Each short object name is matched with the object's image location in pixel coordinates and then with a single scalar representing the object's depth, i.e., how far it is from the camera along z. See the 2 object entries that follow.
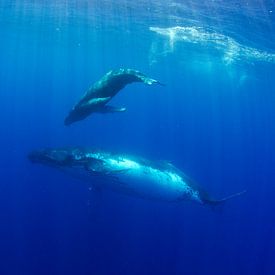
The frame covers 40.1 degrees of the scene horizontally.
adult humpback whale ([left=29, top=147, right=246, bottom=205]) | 13.05
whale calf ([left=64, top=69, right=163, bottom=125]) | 11.84
